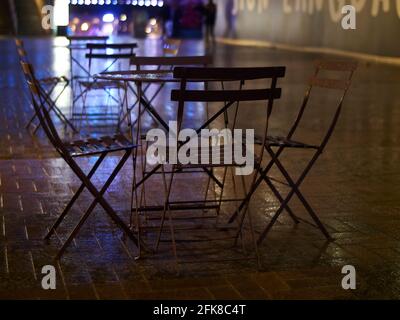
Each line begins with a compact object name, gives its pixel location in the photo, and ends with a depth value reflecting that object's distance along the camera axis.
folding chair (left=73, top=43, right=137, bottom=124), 6.98
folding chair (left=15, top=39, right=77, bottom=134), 6.90
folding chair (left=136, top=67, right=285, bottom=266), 3.20
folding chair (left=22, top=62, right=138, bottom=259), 3.48
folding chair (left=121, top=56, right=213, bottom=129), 4.55
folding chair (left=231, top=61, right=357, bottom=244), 3.75
